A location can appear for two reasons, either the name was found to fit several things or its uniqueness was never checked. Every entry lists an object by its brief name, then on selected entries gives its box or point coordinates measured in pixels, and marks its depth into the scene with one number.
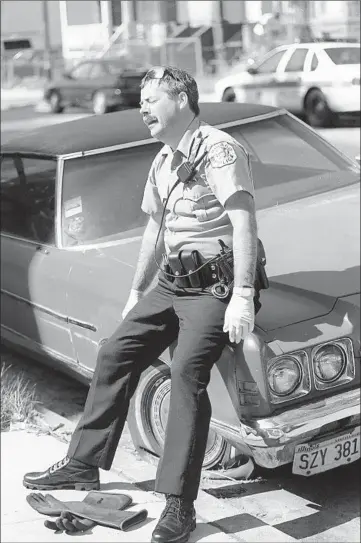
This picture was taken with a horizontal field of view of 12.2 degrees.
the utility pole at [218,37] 17.63
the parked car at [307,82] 20.75
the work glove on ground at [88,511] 5.67
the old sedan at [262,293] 6.10
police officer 5.27
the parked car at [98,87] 35.60
